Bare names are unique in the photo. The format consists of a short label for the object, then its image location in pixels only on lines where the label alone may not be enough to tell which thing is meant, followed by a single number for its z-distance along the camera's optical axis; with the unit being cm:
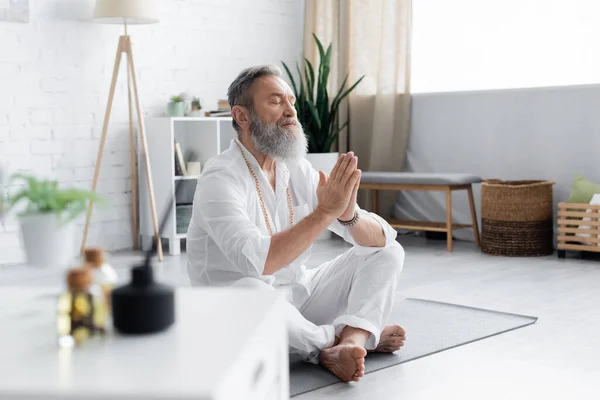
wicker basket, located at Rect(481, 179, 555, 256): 466
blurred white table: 97
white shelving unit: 496
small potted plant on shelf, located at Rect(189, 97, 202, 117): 514
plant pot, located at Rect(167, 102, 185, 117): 506
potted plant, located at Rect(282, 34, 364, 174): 539
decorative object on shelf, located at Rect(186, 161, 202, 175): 509
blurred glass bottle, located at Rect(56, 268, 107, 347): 114
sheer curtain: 551
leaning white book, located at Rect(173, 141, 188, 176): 504
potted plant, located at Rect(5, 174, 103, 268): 125
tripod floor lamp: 457
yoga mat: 242
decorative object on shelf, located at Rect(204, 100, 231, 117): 520
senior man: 217
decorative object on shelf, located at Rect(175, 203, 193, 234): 504
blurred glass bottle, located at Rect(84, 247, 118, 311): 121
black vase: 116
